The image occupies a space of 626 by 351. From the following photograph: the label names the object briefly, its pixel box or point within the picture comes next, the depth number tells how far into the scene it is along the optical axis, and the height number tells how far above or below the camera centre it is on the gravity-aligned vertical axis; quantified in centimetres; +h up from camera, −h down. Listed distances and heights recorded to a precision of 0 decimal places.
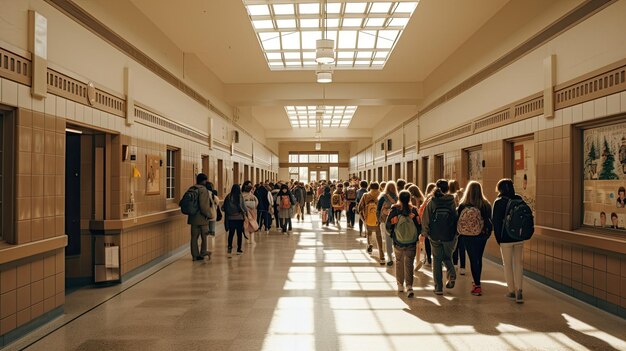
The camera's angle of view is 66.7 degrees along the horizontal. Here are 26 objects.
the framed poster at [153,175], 811 +11
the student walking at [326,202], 1552 -71
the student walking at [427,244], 725 -109
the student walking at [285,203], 1338 -64
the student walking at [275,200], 1420 -60
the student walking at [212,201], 900 -41
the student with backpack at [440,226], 611 -59
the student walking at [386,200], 775 -33
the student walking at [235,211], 920 -59
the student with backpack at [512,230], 567 -60
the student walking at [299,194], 1681 -51
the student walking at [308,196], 2005 -67
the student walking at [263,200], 1286 -53
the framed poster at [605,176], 527 +4
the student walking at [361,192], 1122 -31
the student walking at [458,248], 759 -110
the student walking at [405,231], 610 -67
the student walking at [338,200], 1499 -62
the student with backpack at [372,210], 866 -55
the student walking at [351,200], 1434 -60
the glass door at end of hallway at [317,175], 3612 +41
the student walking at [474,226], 607 -59
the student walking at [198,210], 855 -52
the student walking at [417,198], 796 -30
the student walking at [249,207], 986 -55
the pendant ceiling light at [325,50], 720 +199
